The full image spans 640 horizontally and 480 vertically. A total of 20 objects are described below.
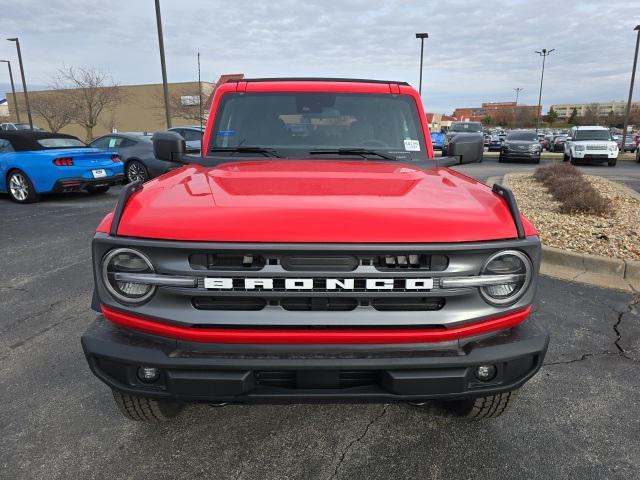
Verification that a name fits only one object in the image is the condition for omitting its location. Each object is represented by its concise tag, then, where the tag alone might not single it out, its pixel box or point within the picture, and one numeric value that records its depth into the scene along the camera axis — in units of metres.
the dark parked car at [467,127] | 27.36
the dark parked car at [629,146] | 31.67
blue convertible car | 9.67
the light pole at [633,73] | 25.69
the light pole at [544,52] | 54.44
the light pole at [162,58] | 13.43
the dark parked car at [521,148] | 21.62
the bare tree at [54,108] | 38.00
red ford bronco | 1.80
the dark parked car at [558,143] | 31.47
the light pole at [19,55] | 31.56
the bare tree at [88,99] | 36.56
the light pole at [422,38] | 30.15
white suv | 20.53
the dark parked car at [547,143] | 35.41
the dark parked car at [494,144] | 31.30
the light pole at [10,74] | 37.45
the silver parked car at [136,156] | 11.98
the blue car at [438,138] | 28.45
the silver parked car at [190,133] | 13.21
